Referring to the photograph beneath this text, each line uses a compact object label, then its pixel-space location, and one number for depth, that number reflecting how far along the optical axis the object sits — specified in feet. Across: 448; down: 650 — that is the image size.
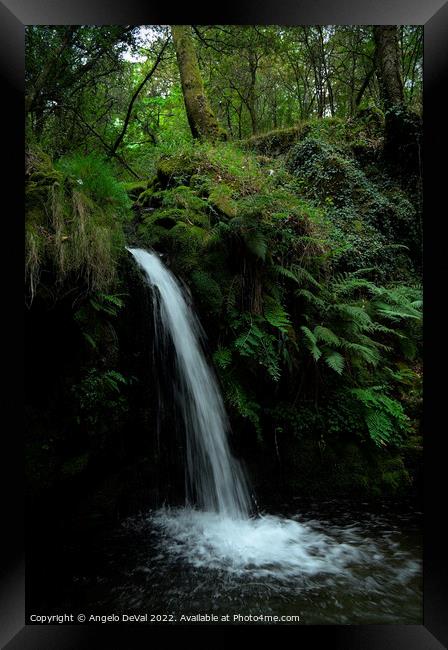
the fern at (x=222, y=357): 11.18
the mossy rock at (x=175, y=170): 17.24
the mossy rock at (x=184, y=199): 14.55
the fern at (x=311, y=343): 11.74
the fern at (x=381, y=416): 12.62
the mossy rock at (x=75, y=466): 9.30
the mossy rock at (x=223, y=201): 14.02
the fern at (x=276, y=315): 11.86
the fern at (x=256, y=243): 12.08
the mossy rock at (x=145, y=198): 18.02
